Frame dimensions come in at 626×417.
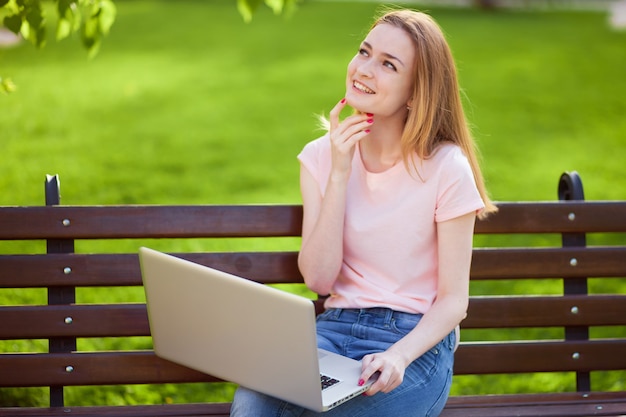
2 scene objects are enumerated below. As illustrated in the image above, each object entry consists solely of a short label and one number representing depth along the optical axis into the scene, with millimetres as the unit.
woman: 5136
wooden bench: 5741
